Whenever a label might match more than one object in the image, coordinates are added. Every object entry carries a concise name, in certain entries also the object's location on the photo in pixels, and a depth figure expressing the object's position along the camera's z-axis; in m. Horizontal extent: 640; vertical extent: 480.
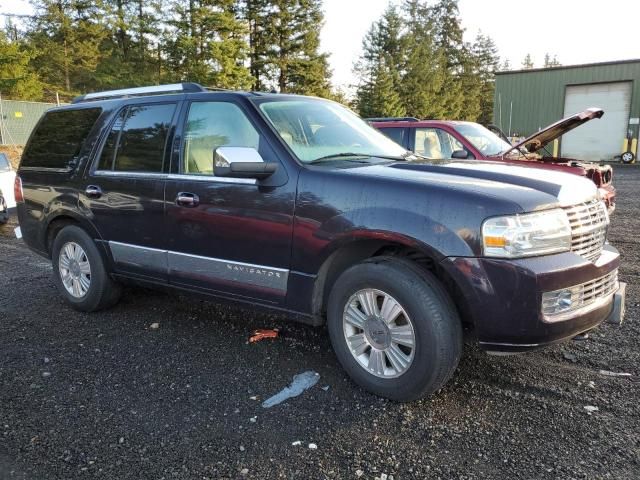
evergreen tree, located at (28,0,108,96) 31.28
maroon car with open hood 7.53
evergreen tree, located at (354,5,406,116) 44.19
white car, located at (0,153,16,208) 10.03
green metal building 29.25
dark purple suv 2.85
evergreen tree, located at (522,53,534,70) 117.50
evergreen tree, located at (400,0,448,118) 45.50
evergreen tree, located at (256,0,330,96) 35.56
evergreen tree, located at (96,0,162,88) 33.09
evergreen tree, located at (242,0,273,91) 35.09
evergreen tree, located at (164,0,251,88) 30.09
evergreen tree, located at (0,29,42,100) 26.78
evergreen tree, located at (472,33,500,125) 65.50
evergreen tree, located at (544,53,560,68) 127.18
